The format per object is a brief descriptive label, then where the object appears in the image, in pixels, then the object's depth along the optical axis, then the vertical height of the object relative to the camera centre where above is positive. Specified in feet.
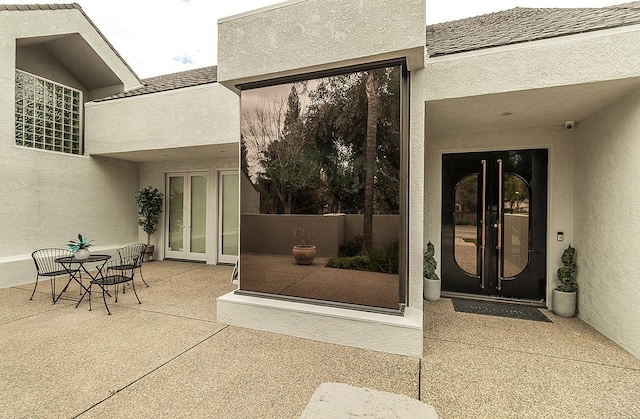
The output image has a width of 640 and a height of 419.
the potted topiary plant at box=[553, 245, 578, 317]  16.25 -4.33
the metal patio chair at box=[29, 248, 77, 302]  22.83 -4.07
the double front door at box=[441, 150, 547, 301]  18.25 -0.82
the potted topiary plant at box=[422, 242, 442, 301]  18.94 -4.41
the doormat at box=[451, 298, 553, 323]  16.38 -5.82
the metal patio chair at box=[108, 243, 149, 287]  27.49 -4.13
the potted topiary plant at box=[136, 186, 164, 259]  30.42 +0.02
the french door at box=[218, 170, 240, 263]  29.43 -0.74
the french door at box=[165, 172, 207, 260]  30.89 -0.70
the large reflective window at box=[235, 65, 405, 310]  12.99 +1.03
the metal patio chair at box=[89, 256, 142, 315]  16.57 -4.11
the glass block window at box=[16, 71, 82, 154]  23.57 +8.05
